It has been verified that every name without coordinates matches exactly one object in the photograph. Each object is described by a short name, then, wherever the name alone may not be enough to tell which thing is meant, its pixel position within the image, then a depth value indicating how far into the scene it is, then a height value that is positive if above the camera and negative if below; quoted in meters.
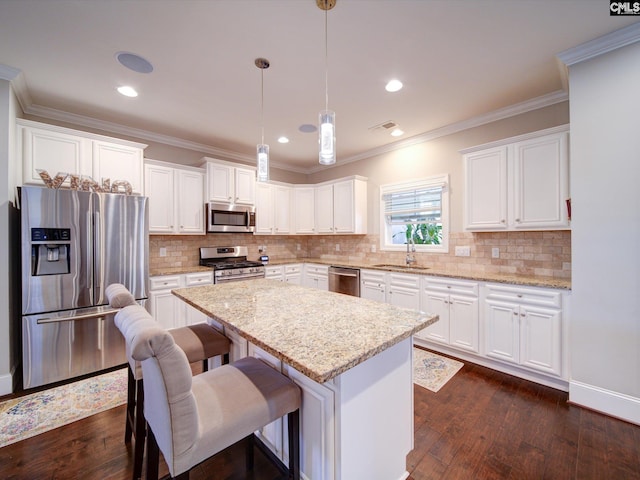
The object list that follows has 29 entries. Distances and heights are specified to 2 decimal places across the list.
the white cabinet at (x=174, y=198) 3.61 +0.58
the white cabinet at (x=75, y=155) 2.66 +0.92
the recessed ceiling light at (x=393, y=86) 2.58 +1.47
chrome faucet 3.96 -0.19
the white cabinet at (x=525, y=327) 2.37 -0.82
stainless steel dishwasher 3.99 -0.62
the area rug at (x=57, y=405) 1.97 -1.34
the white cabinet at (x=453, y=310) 2.88 -0.79
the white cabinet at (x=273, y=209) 4.74 +0.55
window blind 3.83 +0.49
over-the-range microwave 4.05 +0.34
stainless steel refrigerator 2.46 -0.33
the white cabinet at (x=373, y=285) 3.66 -0.63
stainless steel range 3.93 -0.37
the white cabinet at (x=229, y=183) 4.04 +0.88
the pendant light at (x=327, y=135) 1.62 +0.62
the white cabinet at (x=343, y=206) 4.51 +0.56
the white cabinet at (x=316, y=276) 4.54 -0.63
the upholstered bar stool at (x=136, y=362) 1.48 -0.70
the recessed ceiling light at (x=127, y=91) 2.66 +1.47
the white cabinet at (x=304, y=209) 5.19 +0.58
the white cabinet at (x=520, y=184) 2.55 +0.55
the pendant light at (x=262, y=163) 2.08 +0.58
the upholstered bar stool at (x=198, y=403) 0.94 -0.67
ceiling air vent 3.52 +1.48
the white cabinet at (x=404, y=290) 3.34 -0.64
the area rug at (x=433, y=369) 2.55 -1.33
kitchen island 1.08 -0.63
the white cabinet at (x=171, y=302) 3.34 -0.77
